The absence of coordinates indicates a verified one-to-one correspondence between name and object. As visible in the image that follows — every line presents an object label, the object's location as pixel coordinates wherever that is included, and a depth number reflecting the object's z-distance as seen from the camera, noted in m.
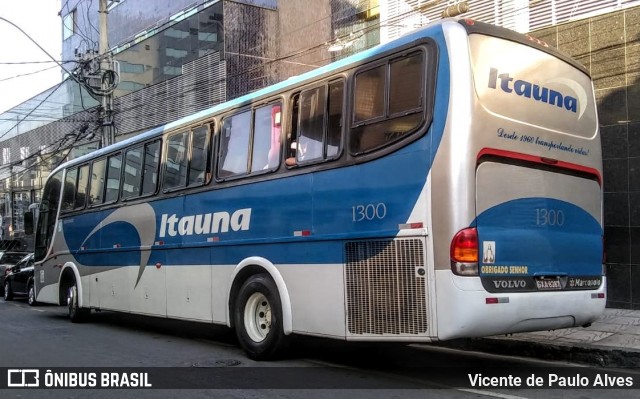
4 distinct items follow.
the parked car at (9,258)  20.84
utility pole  18.20
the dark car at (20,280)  17.50
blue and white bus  5.52
